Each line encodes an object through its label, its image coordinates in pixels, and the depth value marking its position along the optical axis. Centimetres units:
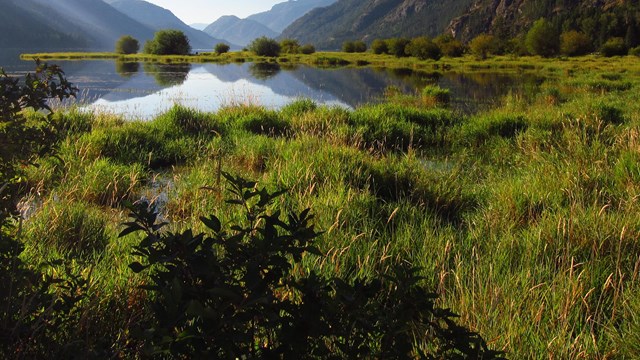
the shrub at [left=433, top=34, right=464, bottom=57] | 7794
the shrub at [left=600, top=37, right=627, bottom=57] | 7319
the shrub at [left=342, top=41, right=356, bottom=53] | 10244
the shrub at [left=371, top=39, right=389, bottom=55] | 9058
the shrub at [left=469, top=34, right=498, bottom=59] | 7406
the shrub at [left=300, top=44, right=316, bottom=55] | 9125
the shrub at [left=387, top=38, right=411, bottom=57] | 8119
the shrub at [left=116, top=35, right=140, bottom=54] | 8481
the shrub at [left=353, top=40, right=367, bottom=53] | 10477
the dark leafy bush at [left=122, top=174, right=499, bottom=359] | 150
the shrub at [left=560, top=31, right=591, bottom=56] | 7499
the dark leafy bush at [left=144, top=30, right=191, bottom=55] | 7494
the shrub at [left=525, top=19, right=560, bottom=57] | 7700
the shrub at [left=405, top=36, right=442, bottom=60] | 6956
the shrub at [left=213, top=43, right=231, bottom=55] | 8358
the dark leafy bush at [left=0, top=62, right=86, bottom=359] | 202
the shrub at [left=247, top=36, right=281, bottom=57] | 8025
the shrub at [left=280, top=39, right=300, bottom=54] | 9189
